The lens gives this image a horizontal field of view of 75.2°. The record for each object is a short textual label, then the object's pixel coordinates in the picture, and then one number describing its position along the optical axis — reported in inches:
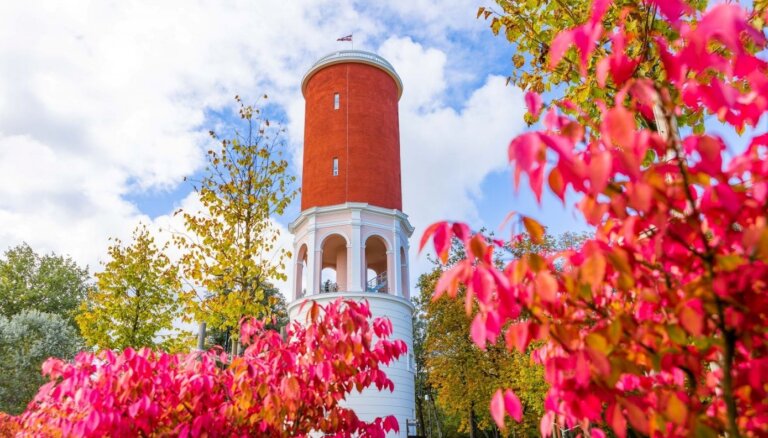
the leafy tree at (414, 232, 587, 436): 833.5
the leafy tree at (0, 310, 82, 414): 900.6
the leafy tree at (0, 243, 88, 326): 1256.2
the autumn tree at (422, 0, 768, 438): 54.8
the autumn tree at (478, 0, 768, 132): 167.9
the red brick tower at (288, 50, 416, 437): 715.4
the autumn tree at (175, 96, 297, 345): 434.9
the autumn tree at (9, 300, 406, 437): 145.6
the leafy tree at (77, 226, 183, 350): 676.7
